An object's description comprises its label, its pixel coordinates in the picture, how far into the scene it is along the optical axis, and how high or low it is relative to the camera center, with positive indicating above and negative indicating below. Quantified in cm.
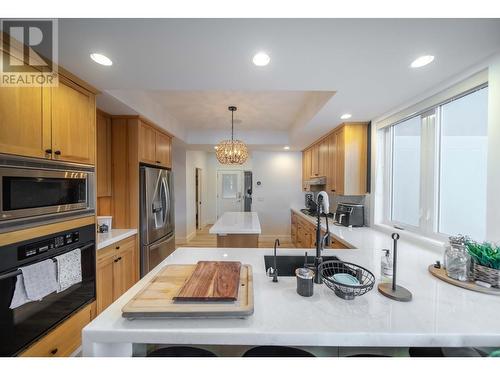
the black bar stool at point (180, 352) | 90 -73
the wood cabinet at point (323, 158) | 361 +47
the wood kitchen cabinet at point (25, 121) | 119 +38
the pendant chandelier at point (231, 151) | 324 +51
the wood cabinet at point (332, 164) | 321 +32
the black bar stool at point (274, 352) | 92 -74
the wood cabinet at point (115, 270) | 197 -91
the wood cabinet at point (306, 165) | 469 +44
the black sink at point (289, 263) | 168 -63
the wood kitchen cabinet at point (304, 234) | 256 -87
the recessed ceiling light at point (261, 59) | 133 +82
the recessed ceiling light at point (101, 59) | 137 +84
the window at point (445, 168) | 162 +15
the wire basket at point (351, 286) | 96 -49
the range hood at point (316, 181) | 375 +6
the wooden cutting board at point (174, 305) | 82 -50
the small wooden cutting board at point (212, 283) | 89 -48
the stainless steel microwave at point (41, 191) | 119 -5
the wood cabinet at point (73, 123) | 152 +48
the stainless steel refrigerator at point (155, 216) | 260 -44
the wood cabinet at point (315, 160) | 413 +49
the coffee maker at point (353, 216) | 291 -44
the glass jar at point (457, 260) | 119 -44
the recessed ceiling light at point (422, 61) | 137 +83
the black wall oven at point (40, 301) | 117 -76
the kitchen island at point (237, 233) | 251 -60
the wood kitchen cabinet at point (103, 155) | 238 +33
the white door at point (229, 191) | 754 -26
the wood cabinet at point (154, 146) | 267 +54
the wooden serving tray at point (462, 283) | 107 -54
